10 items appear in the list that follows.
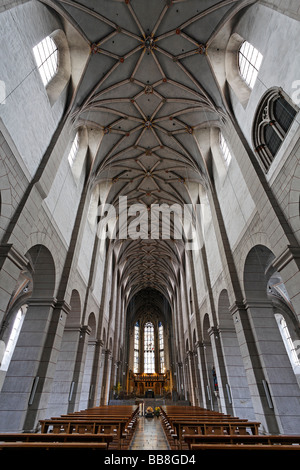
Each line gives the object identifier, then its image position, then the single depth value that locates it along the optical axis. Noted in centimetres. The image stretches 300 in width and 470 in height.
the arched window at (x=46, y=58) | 917
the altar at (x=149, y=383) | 3953
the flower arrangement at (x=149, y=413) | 1891
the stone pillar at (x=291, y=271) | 639
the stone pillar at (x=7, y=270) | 652
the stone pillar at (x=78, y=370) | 1148
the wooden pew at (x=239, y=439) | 398
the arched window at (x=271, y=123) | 755
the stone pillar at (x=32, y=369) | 777
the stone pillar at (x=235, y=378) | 1077
